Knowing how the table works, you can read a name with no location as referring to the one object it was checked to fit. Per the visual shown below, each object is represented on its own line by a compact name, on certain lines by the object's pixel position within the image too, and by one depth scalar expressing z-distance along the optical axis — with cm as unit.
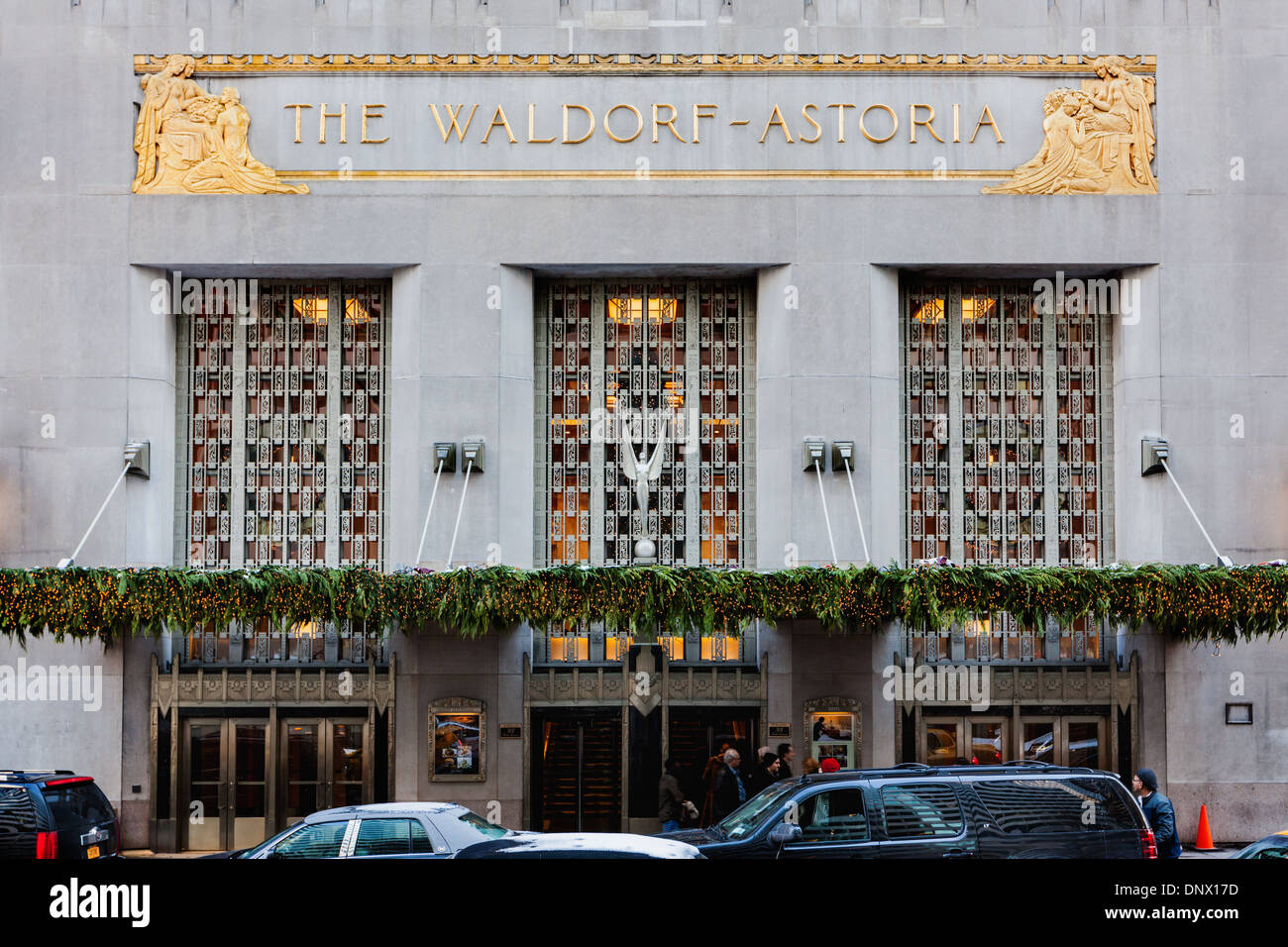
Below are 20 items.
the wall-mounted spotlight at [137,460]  1967
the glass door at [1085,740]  2006
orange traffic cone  1852
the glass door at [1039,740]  2003
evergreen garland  1728
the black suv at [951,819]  1225
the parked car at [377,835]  1180
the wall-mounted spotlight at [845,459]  1981
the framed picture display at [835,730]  1992
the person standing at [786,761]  1745
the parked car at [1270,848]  1145
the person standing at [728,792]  1661
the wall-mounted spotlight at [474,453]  1969
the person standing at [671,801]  1731
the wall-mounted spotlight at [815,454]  1975
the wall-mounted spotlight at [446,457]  1969
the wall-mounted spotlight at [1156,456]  1980
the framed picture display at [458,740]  1984
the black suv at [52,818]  1348
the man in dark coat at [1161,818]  1350
